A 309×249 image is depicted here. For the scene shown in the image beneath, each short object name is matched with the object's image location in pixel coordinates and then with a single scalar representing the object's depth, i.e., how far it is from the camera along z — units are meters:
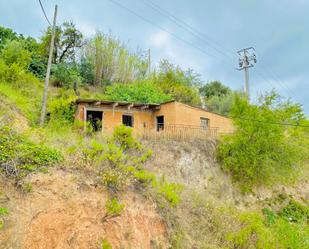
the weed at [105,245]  6.74
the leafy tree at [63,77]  22.73
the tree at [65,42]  25.03
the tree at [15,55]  18.86
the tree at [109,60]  26.05
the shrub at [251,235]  9.71
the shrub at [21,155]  6.53
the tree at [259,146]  16.27
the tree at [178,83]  27.16
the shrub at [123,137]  10.33
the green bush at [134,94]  20.45
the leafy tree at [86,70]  25.50
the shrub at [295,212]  16.53
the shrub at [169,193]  9.25
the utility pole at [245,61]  26.95
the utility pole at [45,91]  13.64
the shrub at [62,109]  16.38
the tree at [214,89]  35.34
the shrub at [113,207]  7.35
